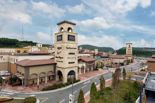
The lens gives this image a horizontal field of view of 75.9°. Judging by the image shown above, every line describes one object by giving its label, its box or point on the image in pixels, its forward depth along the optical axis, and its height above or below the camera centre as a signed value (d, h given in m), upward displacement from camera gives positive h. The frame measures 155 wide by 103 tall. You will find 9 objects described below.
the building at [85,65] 37.87 -5.24
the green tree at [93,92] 18.88 -7.85
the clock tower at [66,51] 29.15 +0.22
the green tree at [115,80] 23.91 -6.91
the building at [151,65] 33.85 -4.75
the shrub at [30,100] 17.44 -8.47
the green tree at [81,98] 16.29 -7.62
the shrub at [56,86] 25.73 -9.19
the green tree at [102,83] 23.13 -7.50
